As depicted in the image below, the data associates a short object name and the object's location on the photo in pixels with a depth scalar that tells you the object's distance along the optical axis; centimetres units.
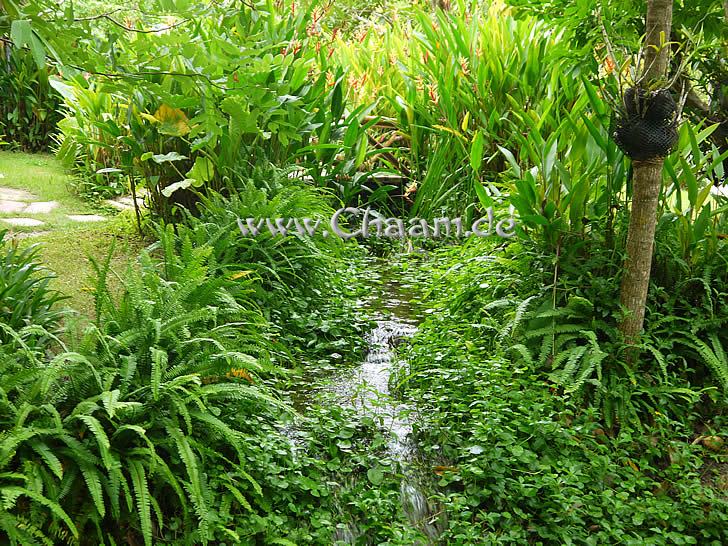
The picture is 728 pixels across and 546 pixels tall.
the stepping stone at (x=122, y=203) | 635
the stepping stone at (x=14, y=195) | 616
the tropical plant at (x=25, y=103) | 845
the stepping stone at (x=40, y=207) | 579
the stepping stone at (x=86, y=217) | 573
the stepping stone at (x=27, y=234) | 495
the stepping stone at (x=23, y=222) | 530
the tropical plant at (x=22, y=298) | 312
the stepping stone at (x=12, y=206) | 570
